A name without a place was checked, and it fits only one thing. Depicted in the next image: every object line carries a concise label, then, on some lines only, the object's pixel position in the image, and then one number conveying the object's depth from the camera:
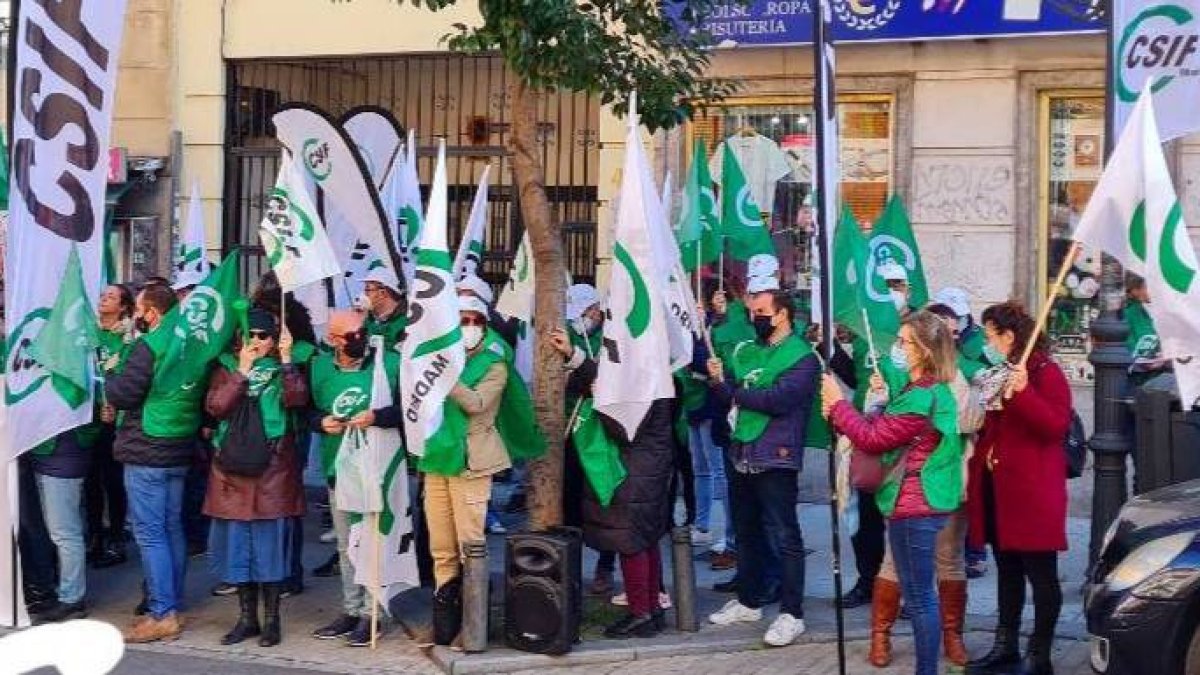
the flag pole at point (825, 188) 7.45
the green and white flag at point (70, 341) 8.64
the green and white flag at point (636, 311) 8.31
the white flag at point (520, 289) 10.25
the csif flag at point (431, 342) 8.11
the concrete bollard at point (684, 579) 8.82
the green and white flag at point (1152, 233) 7.16
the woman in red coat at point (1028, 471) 7.56
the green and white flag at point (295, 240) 8.99
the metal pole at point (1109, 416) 8.67
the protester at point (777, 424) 8.48
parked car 6.71
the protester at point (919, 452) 7.38
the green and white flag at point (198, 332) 8.69
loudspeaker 8.34
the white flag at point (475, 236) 10.77
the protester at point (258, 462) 8.60
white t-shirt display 13.57
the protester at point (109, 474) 9.85
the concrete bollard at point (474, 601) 8.40
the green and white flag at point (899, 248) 10.15
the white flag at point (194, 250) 11.17
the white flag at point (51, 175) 8.48
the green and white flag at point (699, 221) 10.71
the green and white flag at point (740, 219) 10.48
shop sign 12.60
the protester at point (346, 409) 8.63
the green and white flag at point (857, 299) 9.16
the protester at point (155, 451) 8.69
